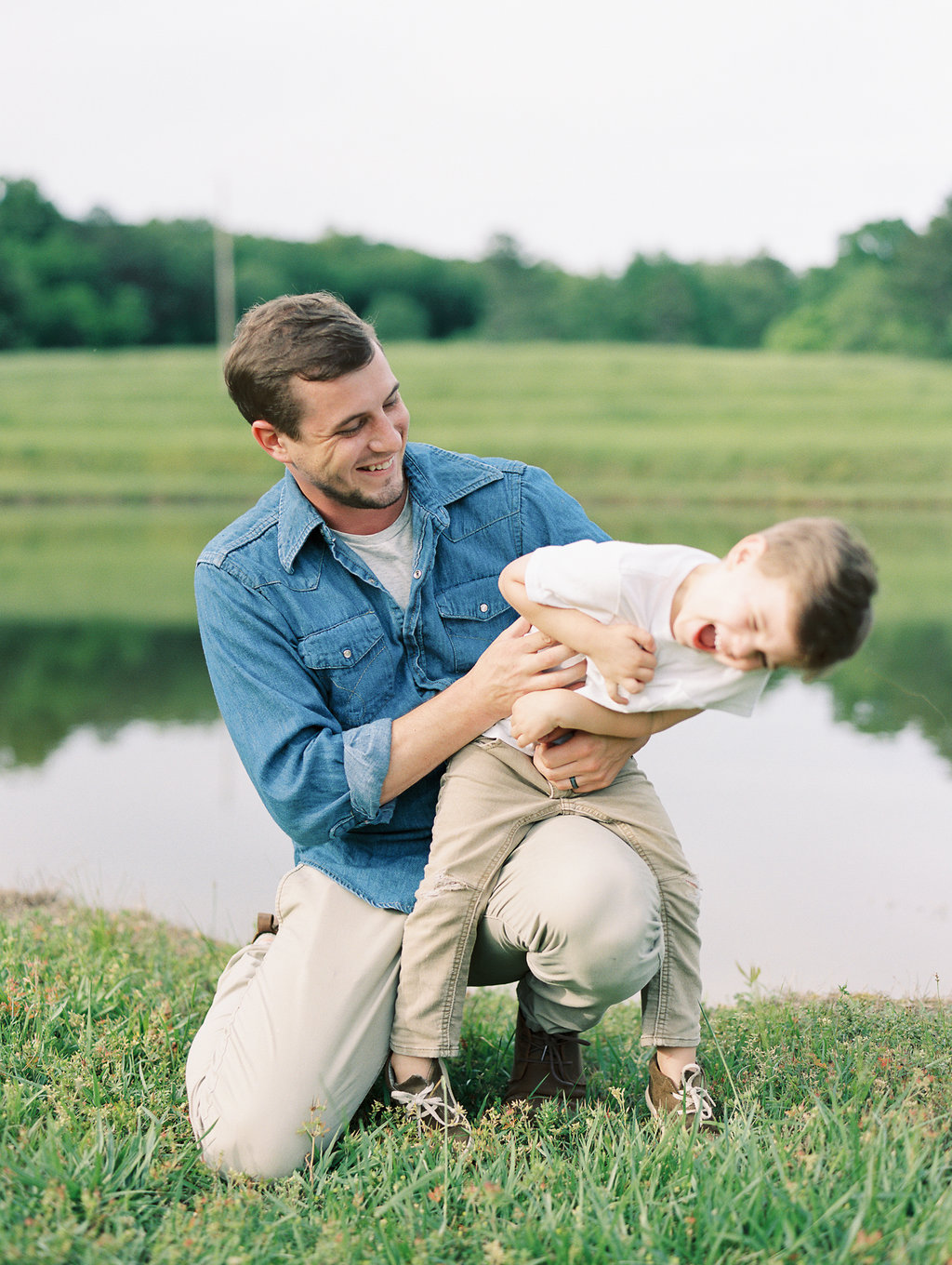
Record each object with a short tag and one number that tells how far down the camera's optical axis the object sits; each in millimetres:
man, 2346
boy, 2018
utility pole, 42288
